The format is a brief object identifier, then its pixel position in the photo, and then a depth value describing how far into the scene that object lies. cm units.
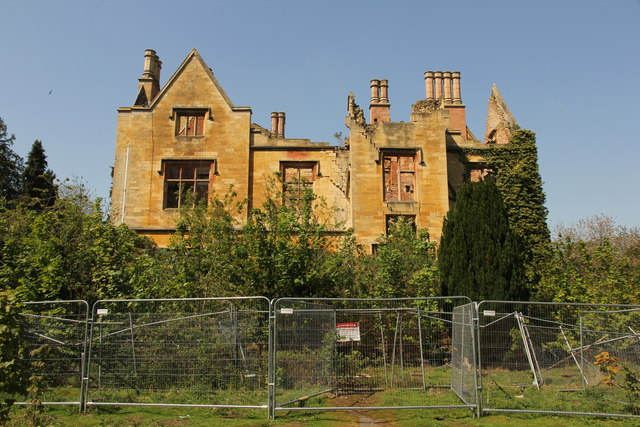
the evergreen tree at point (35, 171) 3556
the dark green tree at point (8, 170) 3769
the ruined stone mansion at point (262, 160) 2120
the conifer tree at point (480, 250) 1427
